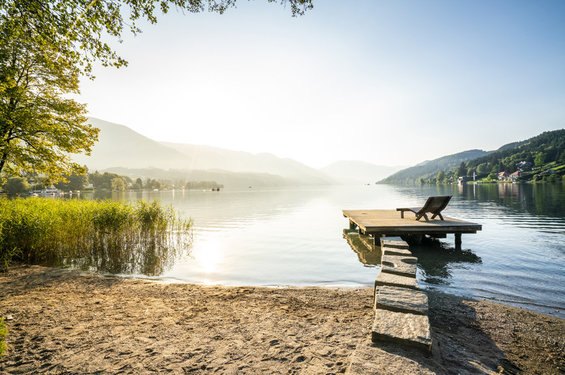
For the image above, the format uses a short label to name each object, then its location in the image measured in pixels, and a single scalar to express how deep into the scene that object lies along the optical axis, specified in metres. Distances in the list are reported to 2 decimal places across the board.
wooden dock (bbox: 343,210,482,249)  12.84
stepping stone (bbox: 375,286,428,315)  4.48
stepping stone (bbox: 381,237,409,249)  9.05
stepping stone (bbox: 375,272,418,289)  5.41
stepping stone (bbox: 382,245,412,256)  8.01
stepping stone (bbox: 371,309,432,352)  3.58
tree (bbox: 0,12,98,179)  12.05
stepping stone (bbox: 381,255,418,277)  6.29
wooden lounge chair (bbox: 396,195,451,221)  13.24
